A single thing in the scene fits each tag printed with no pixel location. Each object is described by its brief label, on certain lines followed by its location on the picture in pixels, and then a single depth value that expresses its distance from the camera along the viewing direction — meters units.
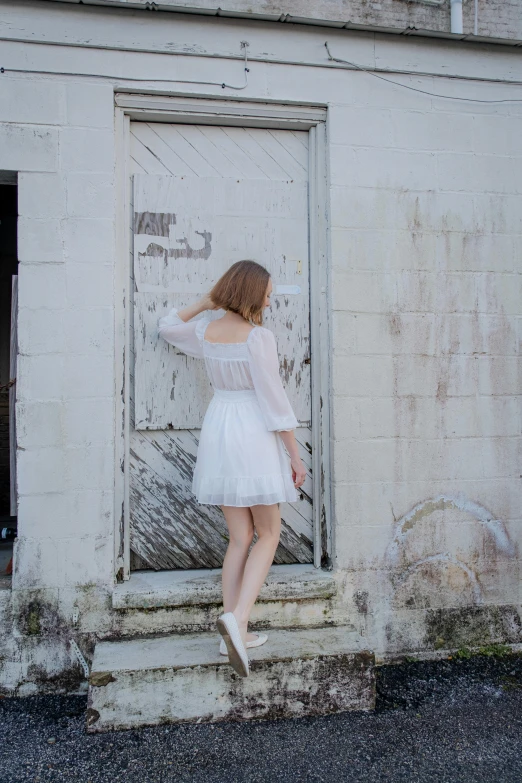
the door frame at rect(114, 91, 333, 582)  3.63
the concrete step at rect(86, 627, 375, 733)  2.98
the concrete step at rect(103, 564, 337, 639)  3.47
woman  3.03
